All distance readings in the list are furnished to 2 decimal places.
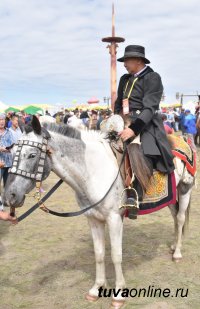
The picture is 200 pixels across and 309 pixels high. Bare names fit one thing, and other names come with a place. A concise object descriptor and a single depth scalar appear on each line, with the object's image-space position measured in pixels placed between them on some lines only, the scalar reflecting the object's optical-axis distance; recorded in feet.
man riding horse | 11.71
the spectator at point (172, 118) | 86.78
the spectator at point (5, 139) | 24.36
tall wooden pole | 85.61
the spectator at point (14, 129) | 25.97
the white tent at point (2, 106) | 114.00
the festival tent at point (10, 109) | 110.28
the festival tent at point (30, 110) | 101.88
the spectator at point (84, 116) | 78.09
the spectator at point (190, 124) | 54.60
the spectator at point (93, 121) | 55.85
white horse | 9.82
